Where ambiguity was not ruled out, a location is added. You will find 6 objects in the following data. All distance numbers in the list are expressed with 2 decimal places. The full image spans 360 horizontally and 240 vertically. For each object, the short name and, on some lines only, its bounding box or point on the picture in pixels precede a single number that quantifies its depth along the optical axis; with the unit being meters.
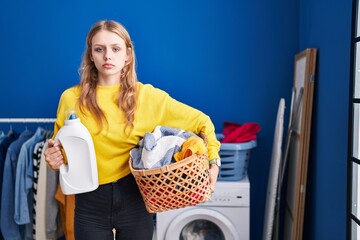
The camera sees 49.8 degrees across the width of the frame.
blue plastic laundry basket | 2.42
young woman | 1.54
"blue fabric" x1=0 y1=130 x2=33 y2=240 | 2.42
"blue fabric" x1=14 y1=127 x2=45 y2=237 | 2.38
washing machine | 2.34
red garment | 2.50
